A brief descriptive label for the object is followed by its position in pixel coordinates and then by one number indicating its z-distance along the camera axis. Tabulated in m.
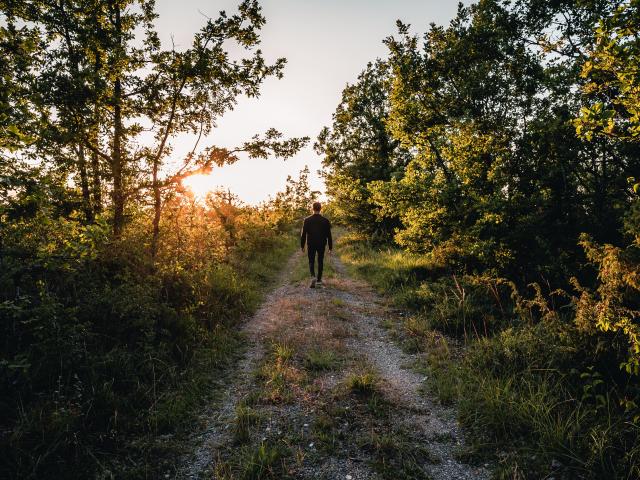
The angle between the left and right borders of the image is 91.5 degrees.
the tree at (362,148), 21.22
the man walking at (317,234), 11.30
